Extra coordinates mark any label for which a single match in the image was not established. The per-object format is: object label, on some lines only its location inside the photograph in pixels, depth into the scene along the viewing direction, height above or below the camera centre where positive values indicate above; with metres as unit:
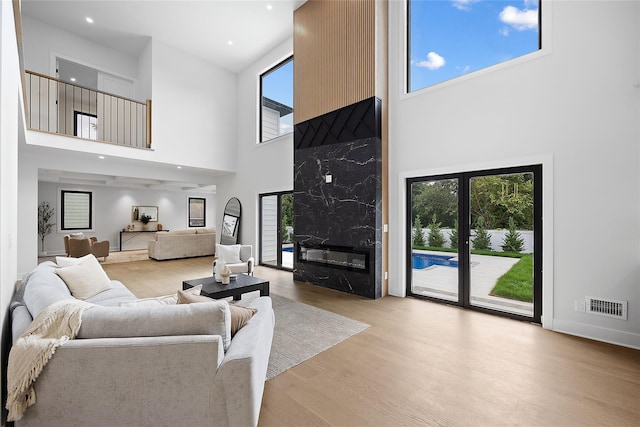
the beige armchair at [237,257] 5.38 -0.83
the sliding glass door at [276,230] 6.86 -0.39
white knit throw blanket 1.35 -0.67
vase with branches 8.95 -0.17
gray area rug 2.62 -1.28
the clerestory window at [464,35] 3.65 +2.46
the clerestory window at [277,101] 6.90 +2.76
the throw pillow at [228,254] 5.64 -0.77
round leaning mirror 7.96 -0.25
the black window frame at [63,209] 9.55 +0.14
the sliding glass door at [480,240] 3.56 -0.34
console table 10.65 -0.78
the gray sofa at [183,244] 8.09 -0.87
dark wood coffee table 3.52 -0.92
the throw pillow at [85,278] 3.04 -0.70
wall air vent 2.91 -0.94
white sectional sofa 1.42 -0.79
